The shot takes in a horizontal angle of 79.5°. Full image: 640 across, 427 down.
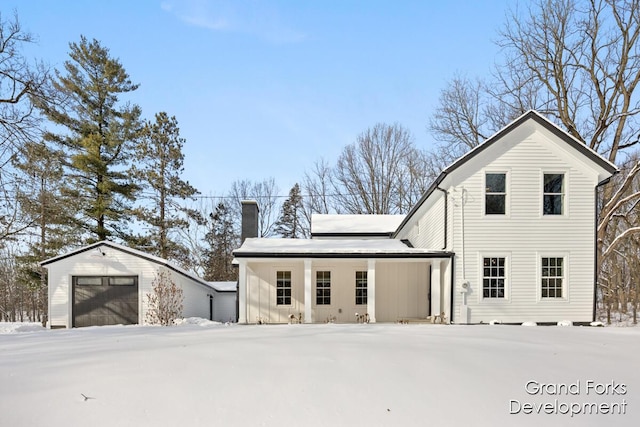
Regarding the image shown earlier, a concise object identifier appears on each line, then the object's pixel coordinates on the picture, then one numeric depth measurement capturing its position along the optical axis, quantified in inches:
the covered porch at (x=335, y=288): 569.6
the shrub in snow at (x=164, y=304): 477.7
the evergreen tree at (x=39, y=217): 487.3
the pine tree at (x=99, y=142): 850.1
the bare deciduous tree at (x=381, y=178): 1192.8
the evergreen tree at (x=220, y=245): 1229.7
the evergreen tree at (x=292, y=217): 1373.0
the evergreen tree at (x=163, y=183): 922.1
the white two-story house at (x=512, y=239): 475.5
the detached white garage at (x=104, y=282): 587.8
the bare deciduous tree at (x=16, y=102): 465.4
